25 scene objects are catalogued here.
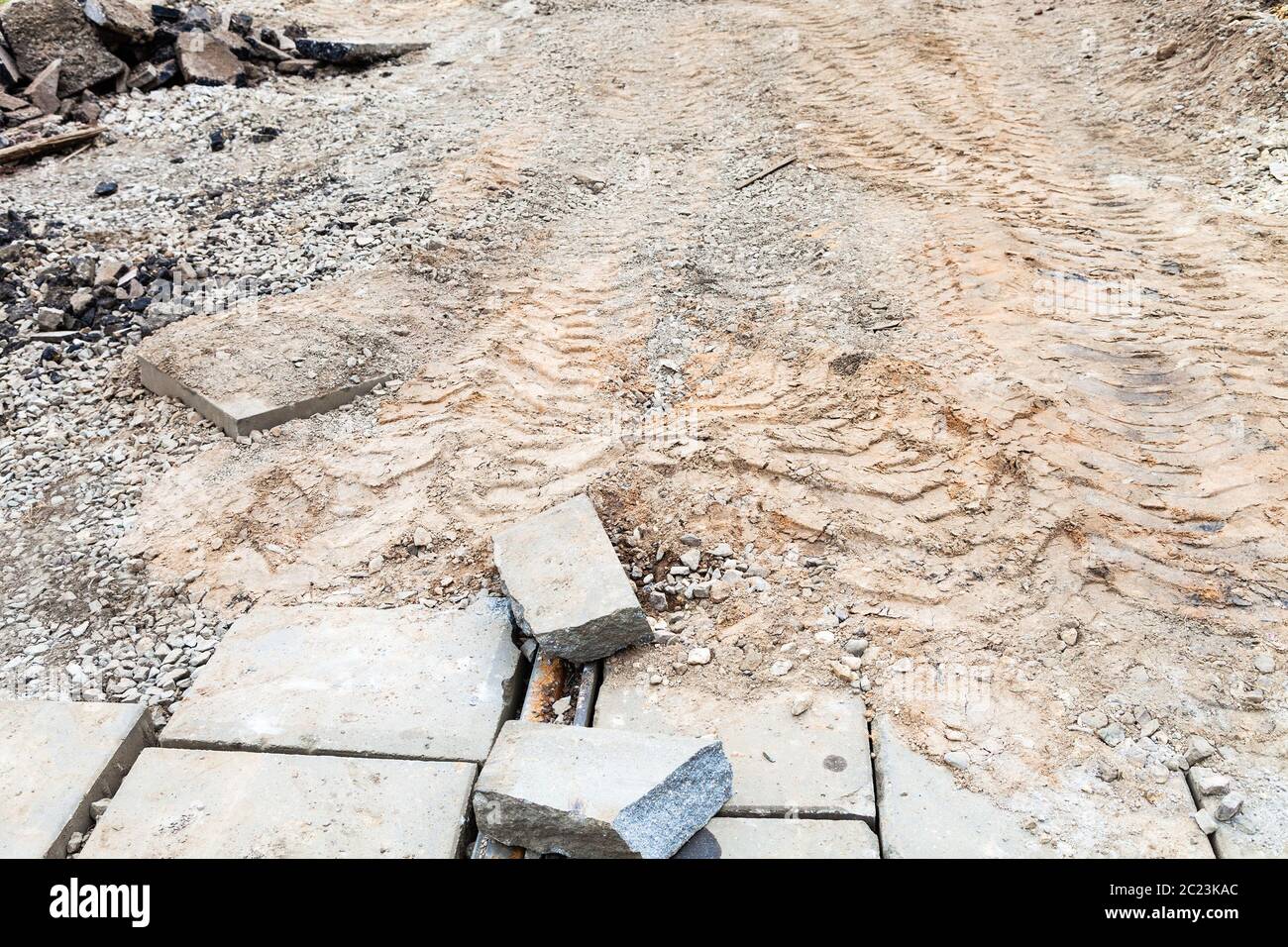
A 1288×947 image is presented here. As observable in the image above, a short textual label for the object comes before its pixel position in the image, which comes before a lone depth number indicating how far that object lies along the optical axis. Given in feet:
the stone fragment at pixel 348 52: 31.09
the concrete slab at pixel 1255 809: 8.35
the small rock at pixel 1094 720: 9.49
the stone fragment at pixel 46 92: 26.30
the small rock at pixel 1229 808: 8.54
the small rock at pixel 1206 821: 8.50
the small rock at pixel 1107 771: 8.99
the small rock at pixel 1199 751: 9.07
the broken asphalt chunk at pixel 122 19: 27.86
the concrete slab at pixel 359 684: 9.93
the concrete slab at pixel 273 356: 15.15
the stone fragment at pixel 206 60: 28.81
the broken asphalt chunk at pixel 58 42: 26.76
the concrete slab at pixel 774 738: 9.00
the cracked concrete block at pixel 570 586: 10.36
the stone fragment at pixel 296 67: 30.48
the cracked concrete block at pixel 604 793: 8.11
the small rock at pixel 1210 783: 8.72
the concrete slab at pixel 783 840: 8.49
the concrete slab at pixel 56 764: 9.00
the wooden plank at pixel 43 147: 23.99
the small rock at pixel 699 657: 10.59
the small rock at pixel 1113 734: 9.34
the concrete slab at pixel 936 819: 8.48
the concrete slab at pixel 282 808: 8.77
